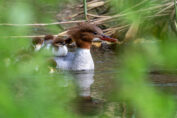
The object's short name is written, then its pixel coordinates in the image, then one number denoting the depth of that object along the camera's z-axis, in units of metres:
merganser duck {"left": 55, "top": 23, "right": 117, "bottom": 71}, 12.62
